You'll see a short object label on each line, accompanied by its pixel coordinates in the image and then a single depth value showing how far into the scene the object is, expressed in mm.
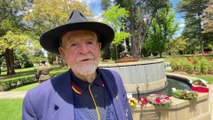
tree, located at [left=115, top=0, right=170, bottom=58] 23738
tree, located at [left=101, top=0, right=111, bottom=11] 24864
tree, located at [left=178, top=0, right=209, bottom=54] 26830
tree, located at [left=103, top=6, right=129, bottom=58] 18378
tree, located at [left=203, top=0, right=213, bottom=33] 17830
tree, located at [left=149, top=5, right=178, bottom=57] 29668
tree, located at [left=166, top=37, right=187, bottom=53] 30471
